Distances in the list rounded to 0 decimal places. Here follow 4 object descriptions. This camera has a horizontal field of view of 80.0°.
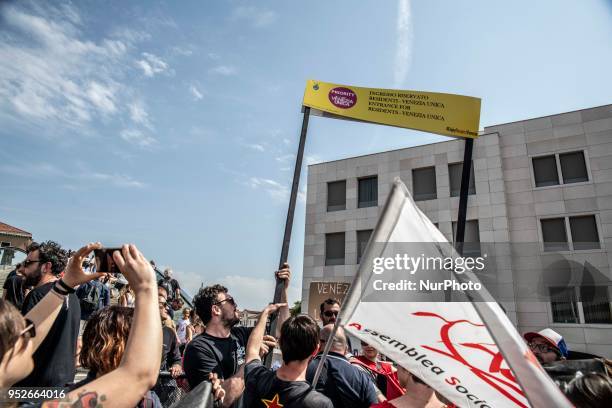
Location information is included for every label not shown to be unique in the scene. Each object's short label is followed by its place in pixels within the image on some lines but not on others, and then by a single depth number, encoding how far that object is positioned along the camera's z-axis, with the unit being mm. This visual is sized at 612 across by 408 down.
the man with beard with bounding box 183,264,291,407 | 2831
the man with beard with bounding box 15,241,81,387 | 2676
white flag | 1809
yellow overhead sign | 4418
